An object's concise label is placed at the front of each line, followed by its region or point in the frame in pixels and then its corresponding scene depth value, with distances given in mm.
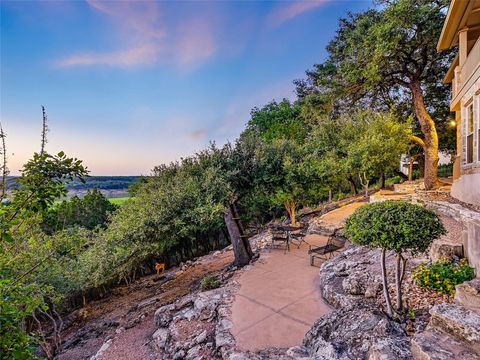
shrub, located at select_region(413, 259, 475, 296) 4352
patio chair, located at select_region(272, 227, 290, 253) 10538
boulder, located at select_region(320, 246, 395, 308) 5214
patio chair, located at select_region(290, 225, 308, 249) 10670
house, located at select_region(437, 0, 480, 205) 7523
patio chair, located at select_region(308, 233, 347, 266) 8328
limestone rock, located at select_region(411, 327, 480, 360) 2725
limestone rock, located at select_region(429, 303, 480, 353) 2869
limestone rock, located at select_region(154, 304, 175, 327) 6619
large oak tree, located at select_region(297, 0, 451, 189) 12055
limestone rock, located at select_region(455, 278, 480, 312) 3461
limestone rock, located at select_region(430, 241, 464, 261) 5028
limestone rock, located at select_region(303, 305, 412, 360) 3222
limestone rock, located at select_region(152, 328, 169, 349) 5759
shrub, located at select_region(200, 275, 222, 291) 7836
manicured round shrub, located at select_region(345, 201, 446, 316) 3867
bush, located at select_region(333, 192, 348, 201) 24841
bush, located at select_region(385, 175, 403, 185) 28692
